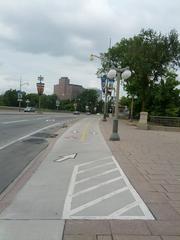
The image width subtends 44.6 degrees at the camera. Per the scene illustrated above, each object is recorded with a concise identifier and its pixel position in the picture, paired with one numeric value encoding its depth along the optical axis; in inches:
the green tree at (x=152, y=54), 998.5
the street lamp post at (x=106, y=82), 795.6
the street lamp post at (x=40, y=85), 2020.8
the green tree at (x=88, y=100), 3741.7
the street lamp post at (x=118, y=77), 434.3
